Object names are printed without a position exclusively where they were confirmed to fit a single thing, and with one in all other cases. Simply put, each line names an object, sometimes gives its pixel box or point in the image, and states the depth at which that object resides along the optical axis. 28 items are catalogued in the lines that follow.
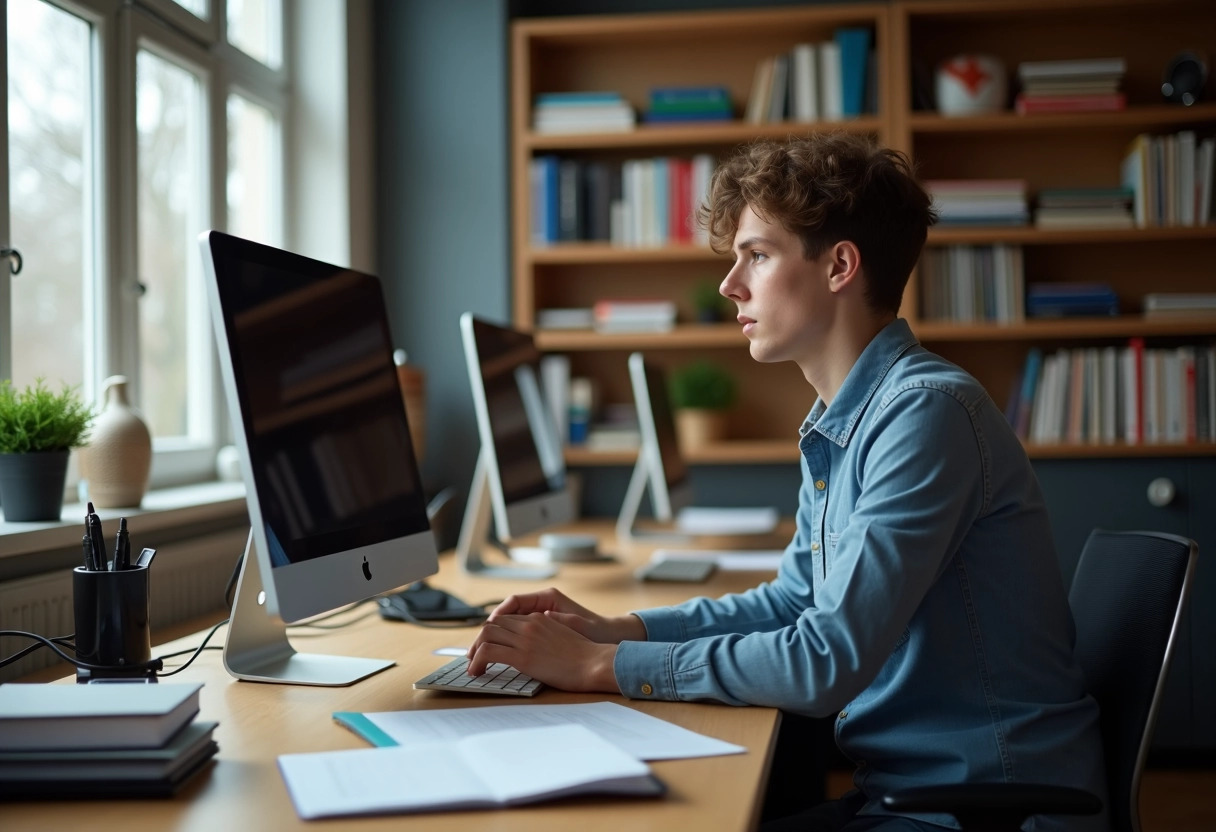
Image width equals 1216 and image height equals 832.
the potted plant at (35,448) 1.69
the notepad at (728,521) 3.14
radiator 1.59
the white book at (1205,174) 3.51
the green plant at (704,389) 3.69
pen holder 1.30
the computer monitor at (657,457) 3.00
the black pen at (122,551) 1.32
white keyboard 1.32
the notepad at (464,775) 0.93
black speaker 3.54
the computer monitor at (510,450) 2.24
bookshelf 3.56
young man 1.21
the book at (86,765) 0.97
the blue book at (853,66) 3.62
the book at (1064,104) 3.55
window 2.13
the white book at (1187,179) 3.52
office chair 1.34
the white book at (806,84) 3.67
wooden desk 0.92
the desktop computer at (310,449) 1.23
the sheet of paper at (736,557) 2.55
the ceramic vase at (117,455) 1.96
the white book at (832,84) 3.65
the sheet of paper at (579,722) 1.10
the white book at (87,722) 0.97
